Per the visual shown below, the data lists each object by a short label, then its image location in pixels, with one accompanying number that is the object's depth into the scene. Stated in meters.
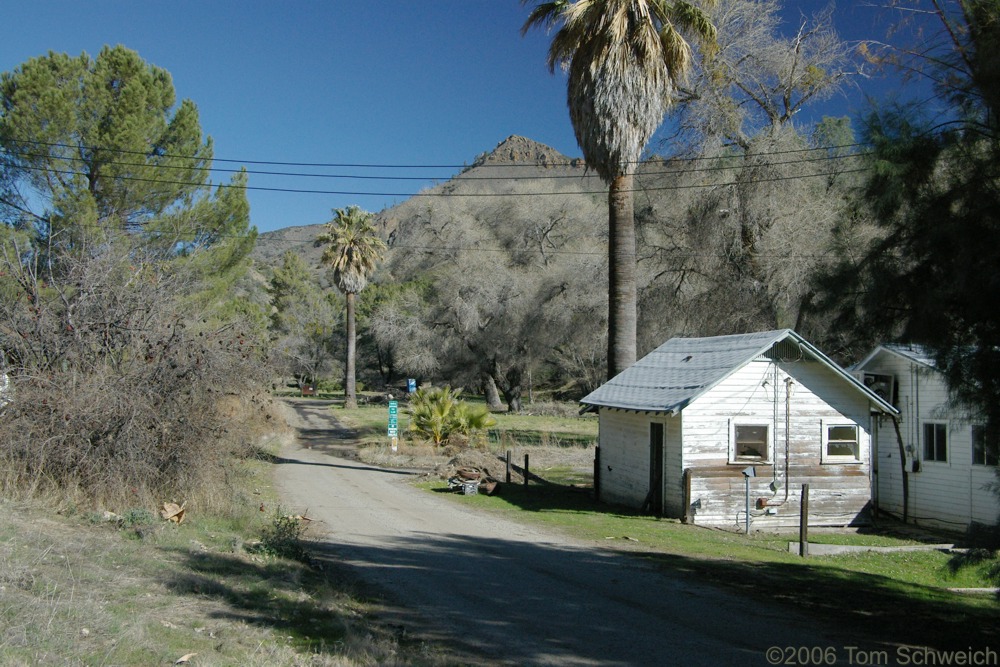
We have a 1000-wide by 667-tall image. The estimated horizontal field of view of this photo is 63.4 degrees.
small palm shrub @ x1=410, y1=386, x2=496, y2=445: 29.86
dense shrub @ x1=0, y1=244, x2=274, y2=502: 11.98
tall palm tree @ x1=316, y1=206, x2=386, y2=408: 50.97
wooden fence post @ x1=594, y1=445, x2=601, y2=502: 20.81
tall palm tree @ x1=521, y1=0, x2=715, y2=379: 20.44
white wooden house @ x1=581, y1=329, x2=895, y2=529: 17.48
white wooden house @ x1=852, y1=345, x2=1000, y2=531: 18.47
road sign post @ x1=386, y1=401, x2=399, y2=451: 27.83
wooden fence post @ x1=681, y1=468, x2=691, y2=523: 17.09
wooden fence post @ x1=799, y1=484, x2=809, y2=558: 13.38
